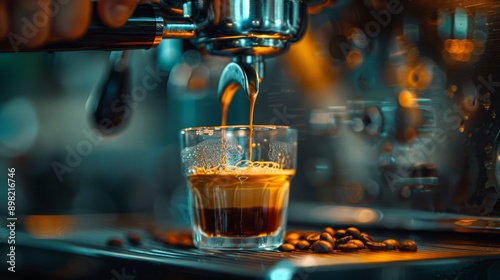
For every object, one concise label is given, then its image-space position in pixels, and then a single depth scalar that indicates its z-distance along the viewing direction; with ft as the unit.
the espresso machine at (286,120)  1.94
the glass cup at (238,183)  2.02
